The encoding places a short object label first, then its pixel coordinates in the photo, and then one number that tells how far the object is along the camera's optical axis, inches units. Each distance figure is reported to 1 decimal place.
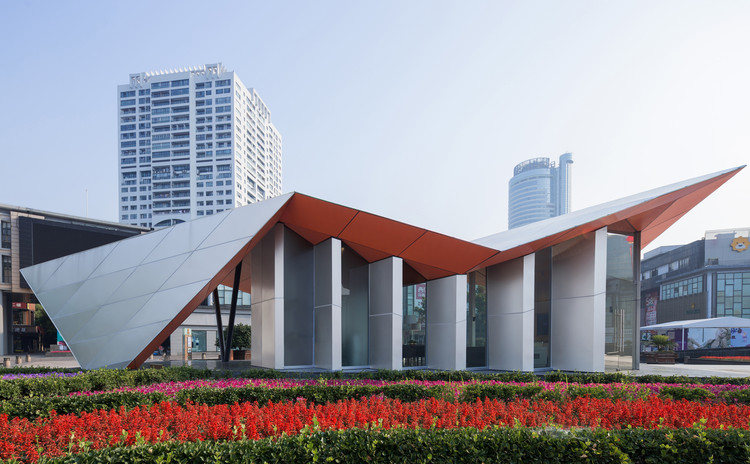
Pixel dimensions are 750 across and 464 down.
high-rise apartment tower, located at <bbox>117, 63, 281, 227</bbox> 4822.8
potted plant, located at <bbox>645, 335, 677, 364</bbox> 1180.5
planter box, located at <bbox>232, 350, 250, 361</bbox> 1161.7
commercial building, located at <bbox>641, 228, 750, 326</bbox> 2687.0
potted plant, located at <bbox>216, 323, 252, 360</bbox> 1513.3
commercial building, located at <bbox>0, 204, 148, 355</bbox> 1699.1
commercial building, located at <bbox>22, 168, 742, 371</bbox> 621.3
